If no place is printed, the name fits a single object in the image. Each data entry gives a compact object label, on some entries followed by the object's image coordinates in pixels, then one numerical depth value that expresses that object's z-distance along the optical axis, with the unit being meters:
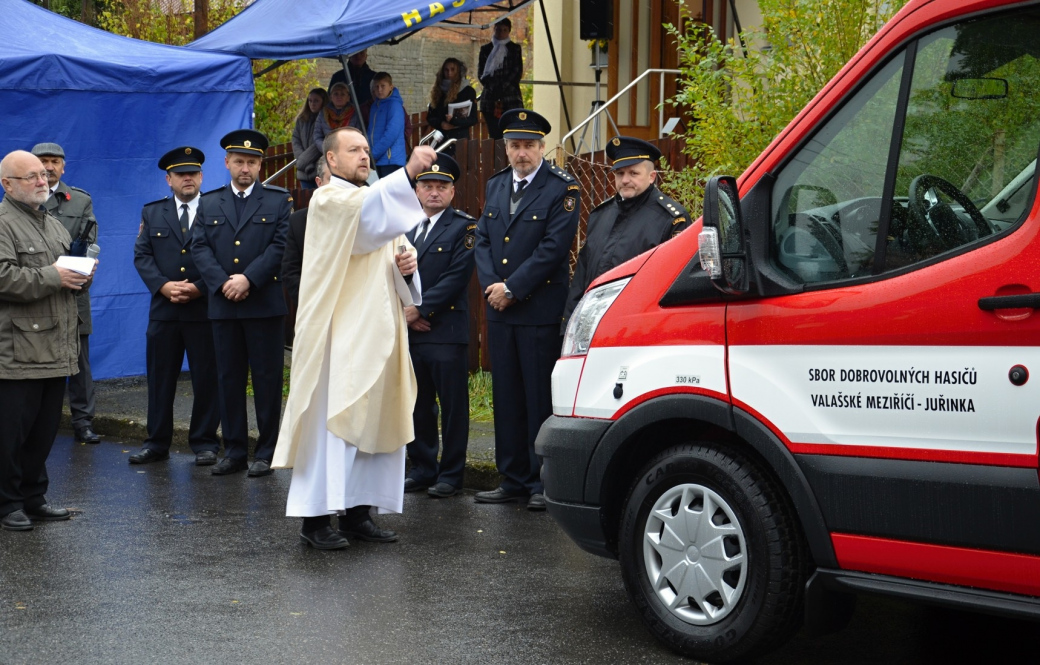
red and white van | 3.76
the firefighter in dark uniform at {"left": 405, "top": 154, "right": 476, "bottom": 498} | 7.92
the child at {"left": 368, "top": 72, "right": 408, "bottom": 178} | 12.89
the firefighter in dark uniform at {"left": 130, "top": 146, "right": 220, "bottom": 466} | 9.32
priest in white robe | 6.34
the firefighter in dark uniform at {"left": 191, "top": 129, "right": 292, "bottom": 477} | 8.86
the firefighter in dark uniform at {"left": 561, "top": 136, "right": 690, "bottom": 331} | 6.97
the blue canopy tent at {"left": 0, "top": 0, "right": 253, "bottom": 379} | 11.10
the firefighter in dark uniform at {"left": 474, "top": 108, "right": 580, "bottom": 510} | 7.58
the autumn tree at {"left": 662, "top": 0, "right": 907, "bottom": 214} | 7.45
